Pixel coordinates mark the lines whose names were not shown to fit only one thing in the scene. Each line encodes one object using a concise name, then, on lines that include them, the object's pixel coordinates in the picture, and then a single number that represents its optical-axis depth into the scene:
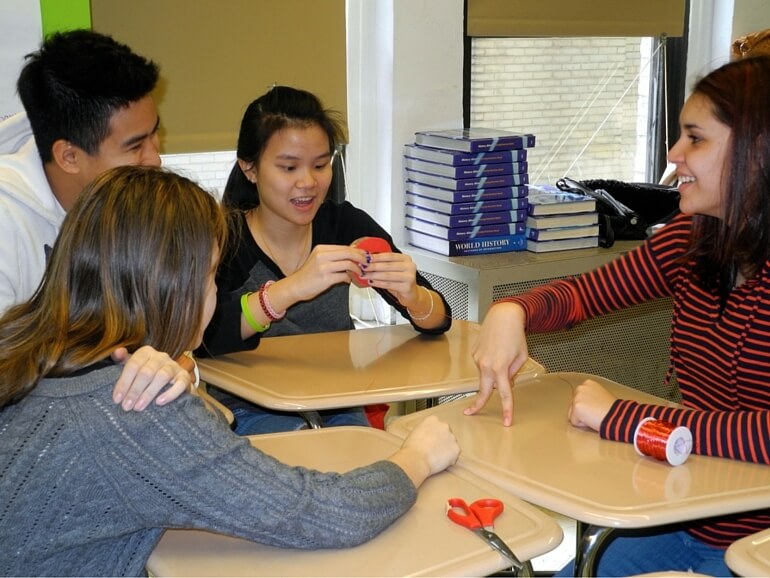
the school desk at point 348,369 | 1.87
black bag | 3.42
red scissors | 1.25
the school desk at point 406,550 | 1.22
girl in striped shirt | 1.62
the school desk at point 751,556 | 1.19
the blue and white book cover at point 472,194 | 3.14
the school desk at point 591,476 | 1.37
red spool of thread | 1.51
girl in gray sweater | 1.16
